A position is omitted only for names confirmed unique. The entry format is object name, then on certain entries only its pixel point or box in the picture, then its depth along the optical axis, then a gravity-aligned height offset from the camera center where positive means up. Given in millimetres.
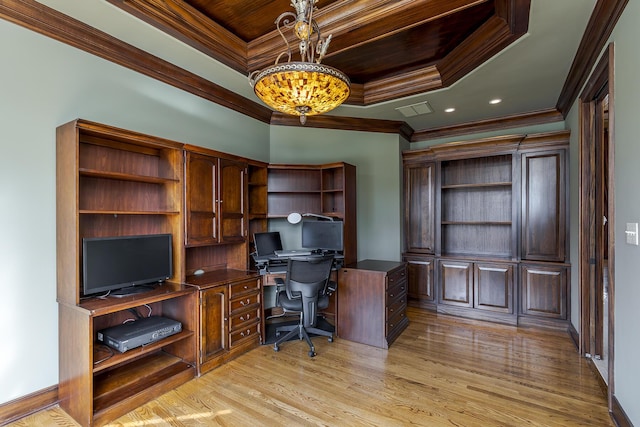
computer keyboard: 3504 -463
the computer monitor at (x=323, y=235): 3723 -273
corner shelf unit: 3812 +263
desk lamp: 3750 -48
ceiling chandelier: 1617 +732
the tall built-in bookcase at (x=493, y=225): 3621 -170
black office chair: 3000 -747
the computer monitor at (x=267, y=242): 3602 -352
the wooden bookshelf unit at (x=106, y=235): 2061 -348
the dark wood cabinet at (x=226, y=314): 2646 -938
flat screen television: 2209 -383
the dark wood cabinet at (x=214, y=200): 2788 +133
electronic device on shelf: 2207 -891
